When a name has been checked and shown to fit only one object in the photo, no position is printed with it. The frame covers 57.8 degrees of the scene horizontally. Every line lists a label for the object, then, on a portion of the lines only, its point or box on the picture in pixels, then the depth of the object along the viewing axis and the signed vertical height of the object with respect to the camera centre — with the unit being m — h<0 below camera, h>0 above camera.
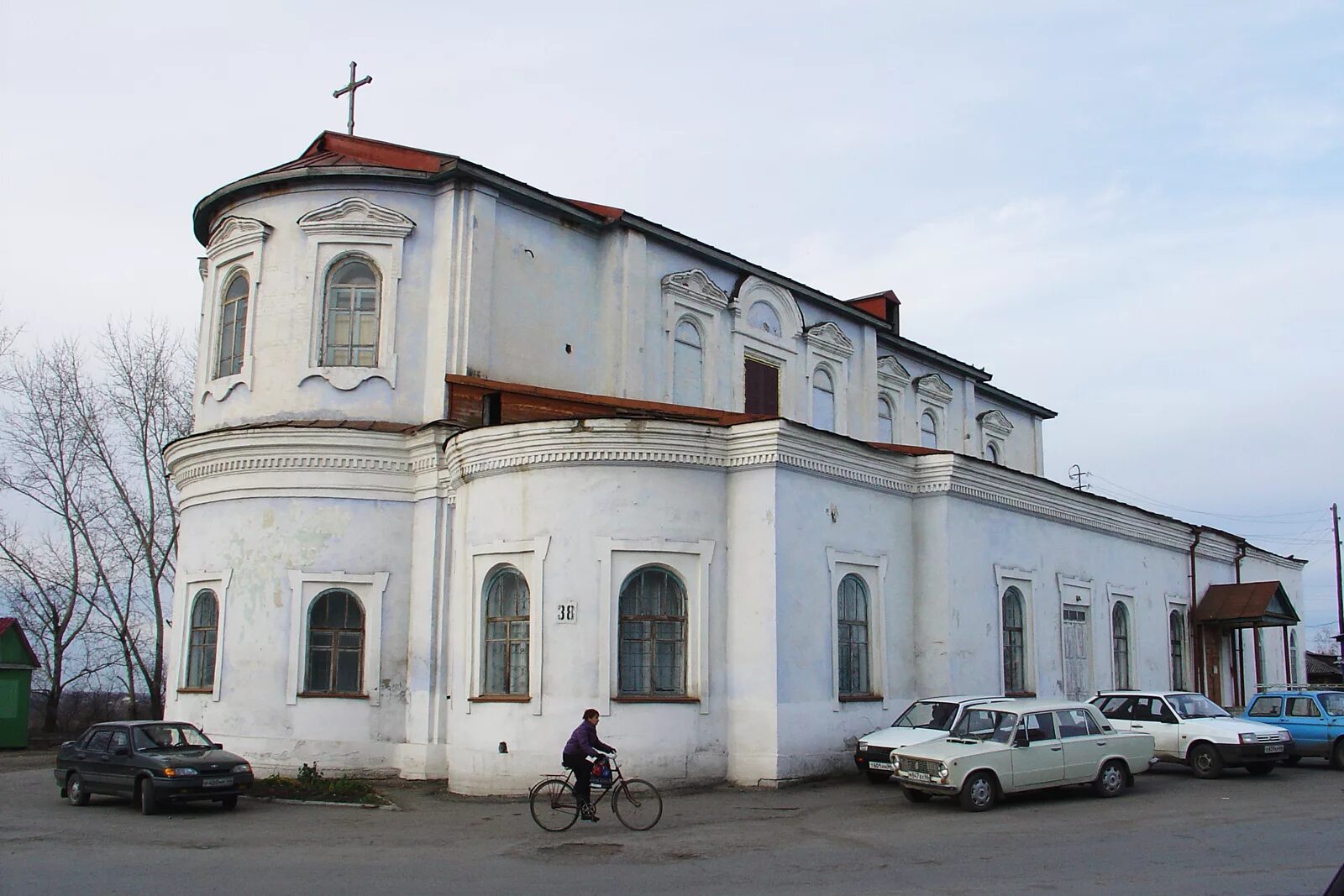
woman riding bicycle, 13.61 -1.24
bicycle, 13.84 -1.76
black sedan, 15.82 -1.64
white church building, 17.56 +1.99
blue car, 19.66 -1.09
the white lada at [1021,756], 14.86 -1.34
